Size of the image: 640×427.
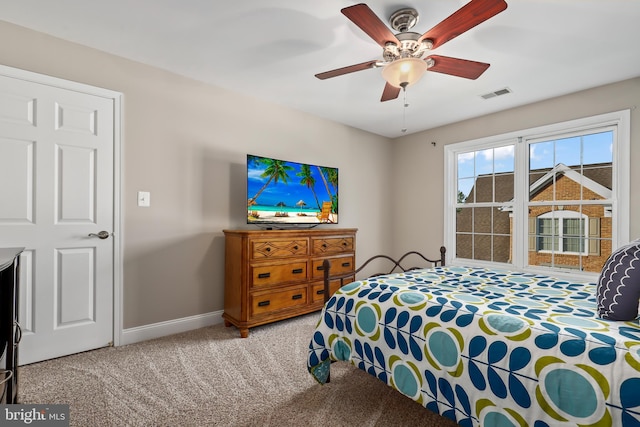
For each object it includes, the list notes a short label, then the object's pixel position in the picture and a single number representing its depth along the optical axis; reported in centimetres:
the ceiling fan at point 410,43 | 155
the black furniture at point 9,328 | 129
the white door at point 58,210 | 212
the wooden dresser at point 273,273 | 273
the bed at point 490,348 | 101
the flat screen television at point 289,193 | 303
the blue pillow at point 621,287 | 126
